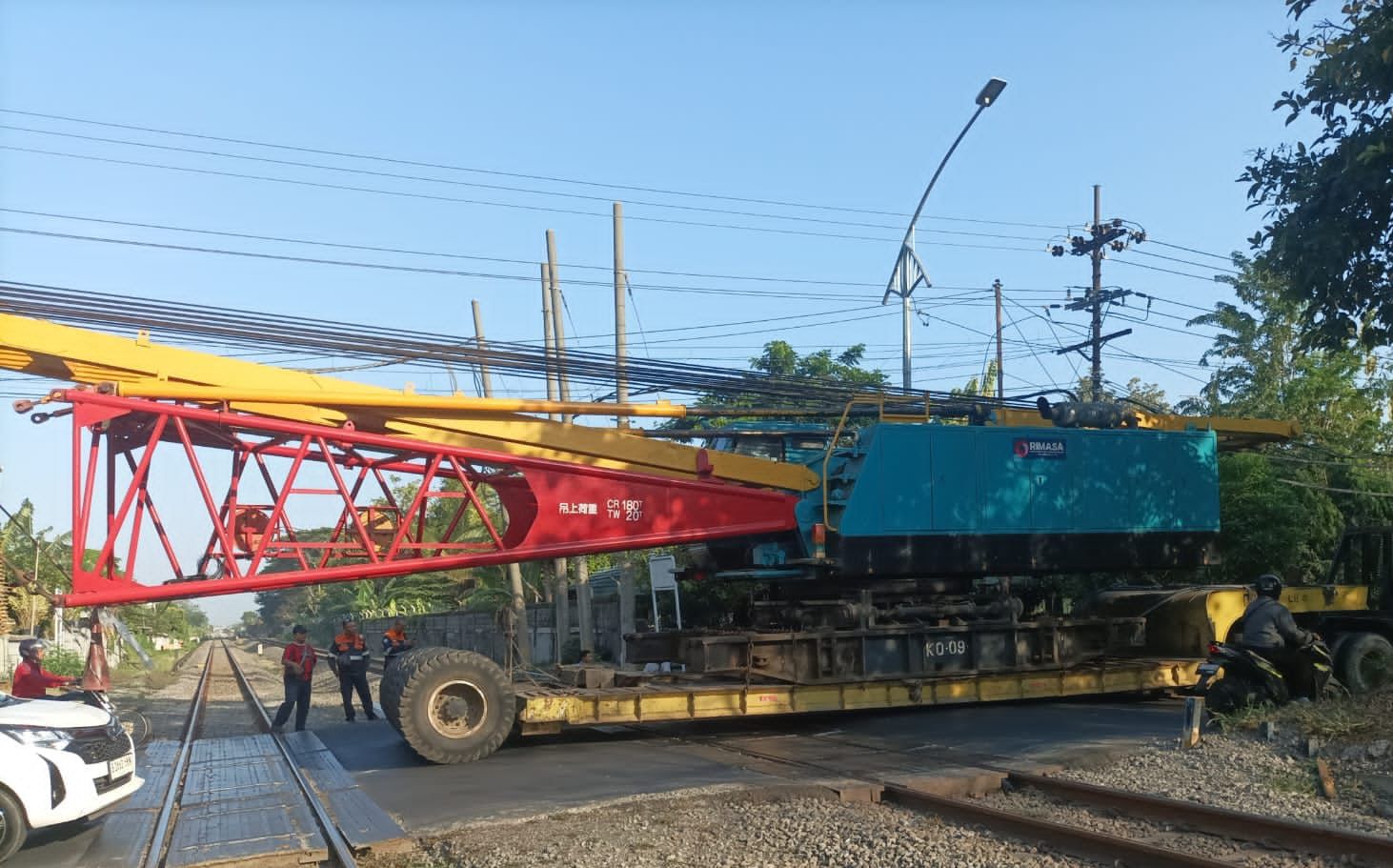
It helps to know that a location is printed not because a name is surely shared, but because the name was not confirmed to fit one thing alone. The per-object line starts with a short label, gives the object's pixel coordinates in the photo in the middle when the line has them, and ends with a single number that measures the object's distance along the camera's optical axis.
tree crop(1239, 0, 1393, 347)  10.40
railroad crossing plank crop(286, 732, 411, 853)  7.84
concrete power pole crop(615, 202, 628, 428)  17.14
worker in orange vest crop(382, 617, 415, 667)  16.45
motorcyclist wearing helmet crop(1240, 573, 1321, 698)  10.90
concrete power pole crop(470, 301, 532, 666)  22.70
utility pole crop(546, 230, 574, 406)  23.12
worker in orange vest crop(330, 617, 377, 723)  16.52
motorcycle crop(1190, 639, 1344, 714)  11.12
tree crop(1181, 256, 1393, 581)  20.73
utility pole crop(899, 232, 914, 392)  19.09
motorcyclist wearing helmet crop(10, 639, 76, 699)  11.08
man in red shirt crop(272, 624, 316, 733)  16.03
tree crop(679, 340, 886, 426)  37.56
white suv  8.15
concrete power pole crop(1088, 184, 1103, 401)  27.30
